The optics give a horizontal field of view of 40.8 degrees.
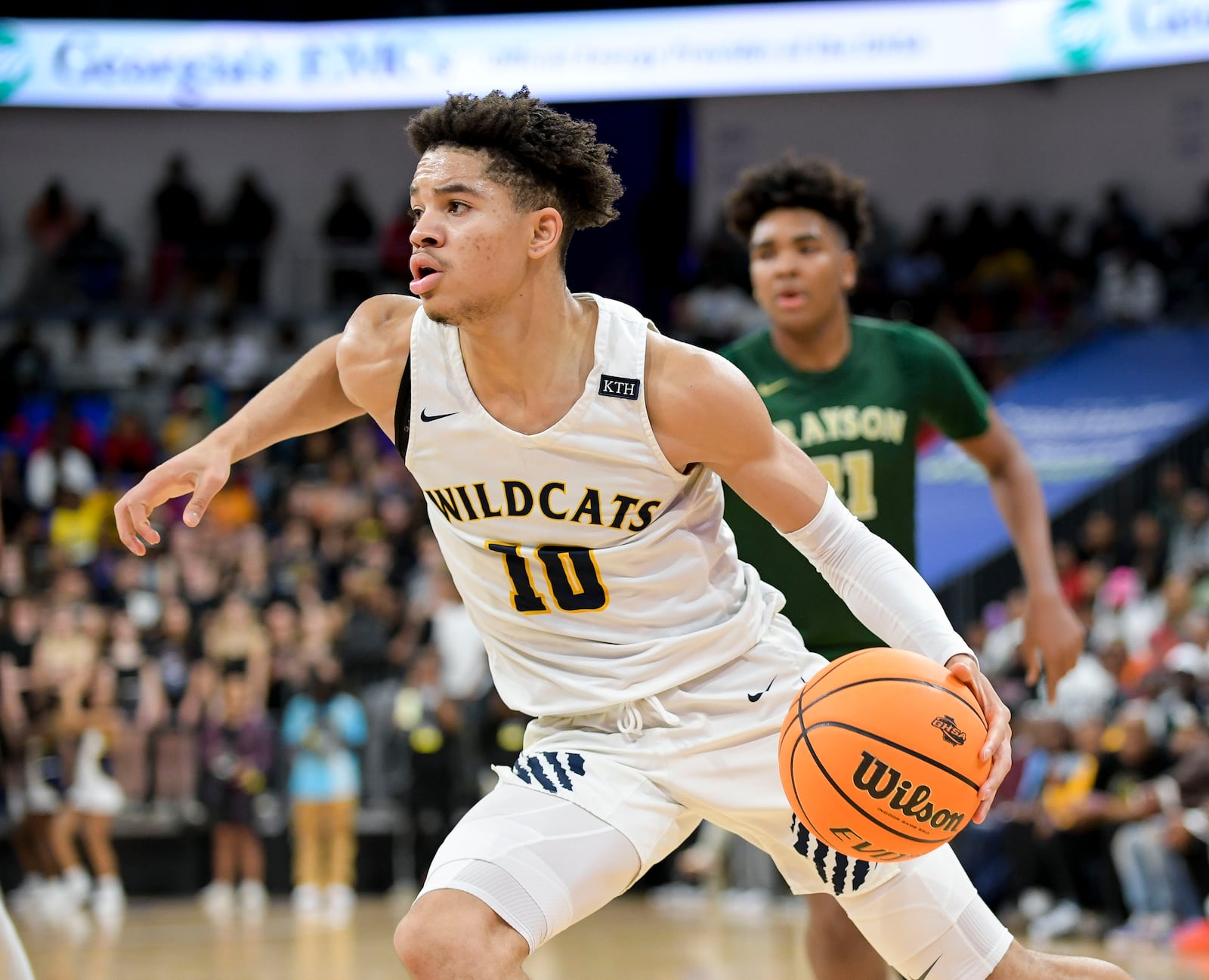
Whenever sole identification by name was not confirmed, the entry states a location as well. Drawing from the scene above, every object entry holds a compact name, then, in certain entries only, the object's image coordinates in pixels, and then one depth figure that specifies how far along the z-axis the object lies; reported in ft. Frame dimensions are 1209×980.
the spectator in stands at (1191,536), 43.62
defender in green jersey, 15.74
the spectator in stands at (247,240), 66.33
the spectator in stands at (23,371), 59.31
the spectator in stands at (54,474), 54.03
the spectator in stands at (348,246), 66.69
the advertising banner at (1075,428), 48.34
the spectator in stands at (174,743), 42.83
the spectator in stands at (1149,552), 44.21
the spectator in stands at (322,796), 41.75
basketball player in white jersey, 11.94
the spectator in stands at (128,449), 56.39
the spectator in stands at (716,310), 62.03
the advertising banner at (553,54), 56.49
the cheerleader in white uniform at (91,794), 40.81
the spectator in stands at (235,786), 42.09
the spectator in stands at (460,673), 43.27
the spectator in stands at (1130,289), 61.21
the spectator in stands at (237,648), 43.62
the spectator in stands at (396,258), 65.62
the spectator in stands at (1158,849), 32.07
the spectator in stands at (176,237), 65.72
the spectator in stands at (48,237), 64.49
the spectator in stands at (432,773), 42.91
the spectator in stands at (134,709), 42.68
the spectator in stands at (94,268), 64.59
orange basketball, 11.29
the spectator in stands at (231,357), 61.31
